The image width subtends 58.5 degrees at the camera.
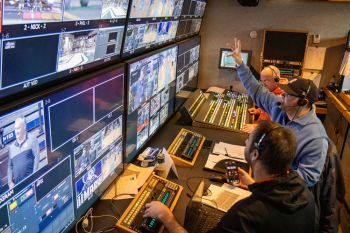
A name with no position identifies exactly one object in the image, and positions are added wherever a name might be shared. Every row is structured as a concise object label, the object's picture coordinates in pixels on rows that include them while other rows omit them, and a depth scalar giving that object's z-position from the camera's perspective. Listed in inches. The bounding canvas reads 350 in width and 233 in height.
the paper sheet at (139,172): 71.1
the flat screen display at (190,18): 109.5
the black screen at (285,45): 144.5
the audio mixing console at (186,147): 82.9
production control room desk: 61.7
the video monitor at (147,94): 72.0
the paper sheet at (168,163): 73.3
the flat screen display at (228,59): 154.5
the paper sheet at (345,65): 141.0
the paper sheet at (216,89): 154.5
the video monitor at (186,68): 115.0
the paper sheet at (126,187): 66.6
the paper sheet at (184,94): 120.5
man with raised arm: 67.6
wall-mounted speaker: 139.6
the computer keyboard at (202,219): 59.0
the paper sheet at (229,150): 87.7
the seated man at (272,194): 45.8
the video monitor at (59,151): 38.3
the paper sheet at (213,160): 81.9
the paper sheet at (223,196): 66.8
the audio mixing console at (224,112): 109.7
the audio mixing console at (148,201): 55.2
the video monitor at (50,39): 34.6
